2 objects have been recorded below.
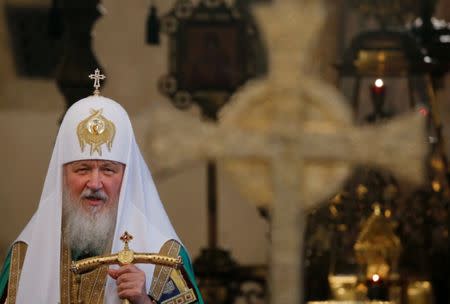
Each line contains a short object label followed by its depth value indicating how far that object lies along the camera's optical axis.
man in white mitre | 12.26
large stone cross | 13.57
